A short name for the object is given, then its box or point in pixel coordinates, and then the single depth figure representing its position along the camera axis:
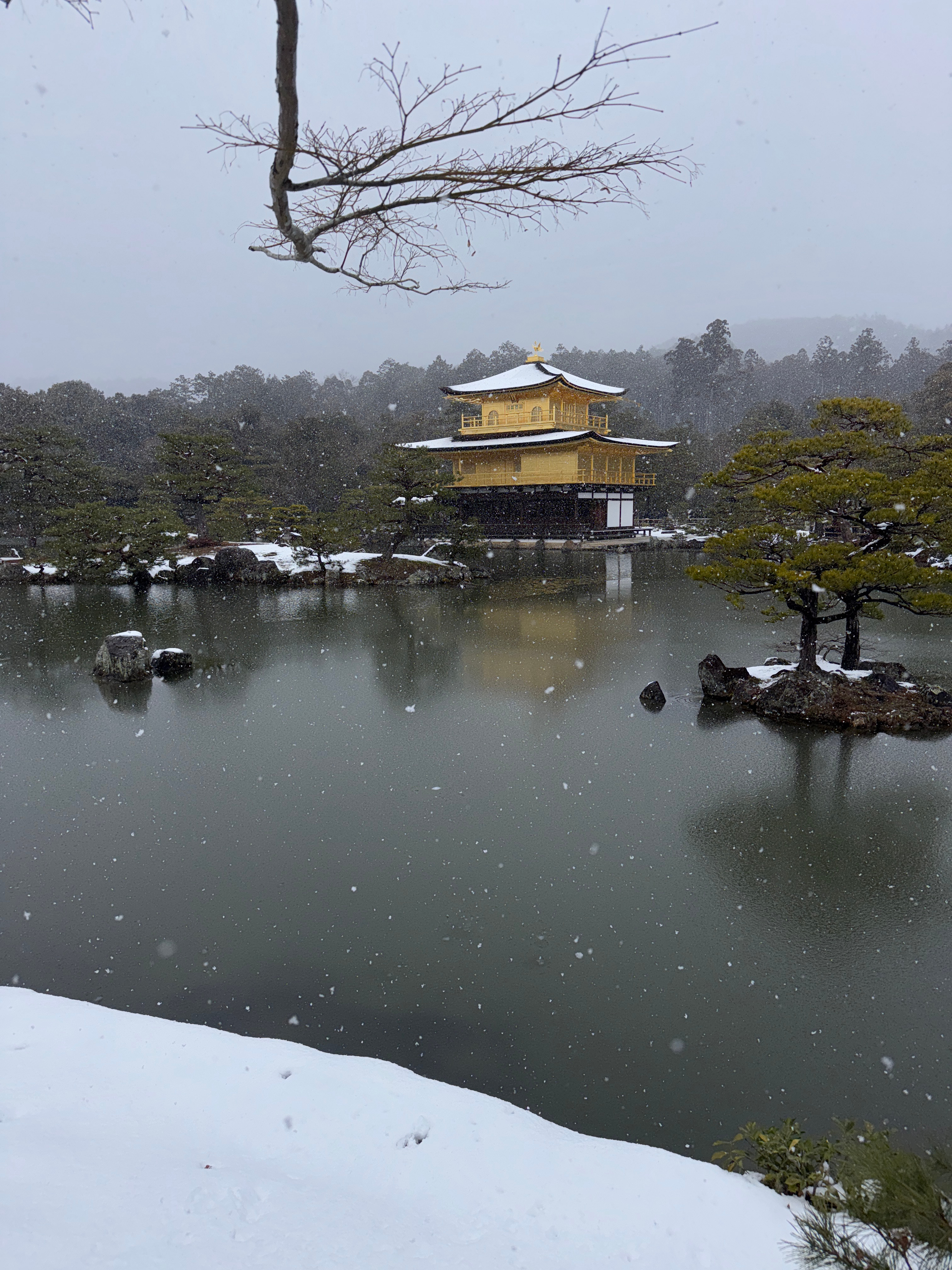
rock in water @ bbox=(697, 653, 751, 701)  8.76
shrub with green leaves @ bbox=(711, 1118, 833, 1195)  2.45
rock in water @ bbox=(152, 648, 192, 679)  10.41
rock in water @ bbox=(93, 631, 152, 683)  10.09
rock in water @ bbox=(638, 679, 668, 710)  8.57
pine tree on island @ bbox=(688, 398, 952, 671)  7.45
